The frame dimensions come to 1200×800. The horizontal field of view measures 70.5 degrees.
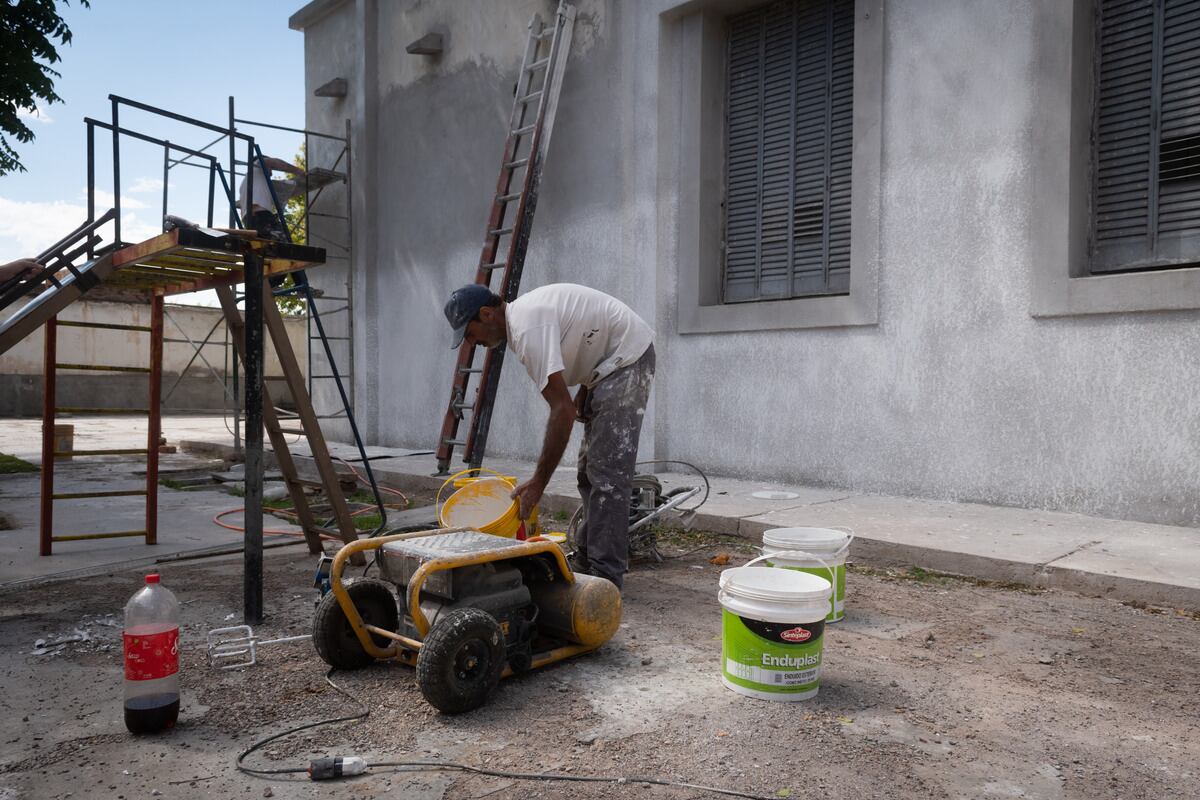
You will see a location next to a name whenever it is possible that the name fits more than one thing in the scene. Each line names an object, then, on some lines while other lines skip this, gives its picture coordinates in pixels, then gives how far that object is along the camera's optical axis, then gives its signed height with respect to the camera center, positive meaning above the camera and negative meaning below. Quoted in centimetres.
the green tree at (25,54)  1140 +458
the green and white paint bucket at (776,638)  295 -85
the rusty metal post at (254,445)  396 -26
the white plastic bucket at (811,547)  369 -66
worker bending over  396 +16
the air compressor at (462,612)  288 -83
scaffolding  397 +56
